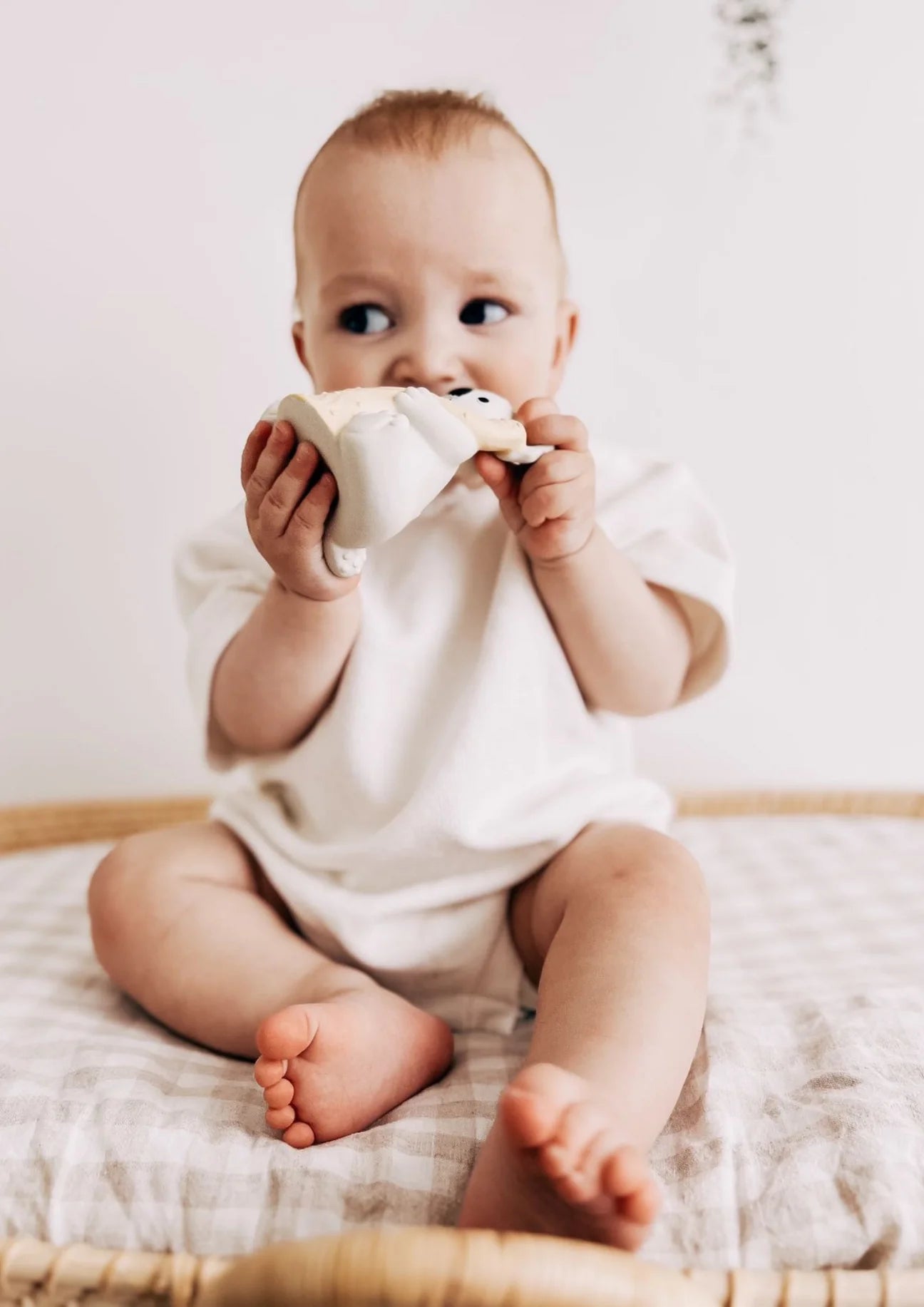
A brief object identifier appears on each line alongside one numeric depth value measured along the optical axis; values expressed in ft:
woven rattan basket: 1.24
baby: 2.40
